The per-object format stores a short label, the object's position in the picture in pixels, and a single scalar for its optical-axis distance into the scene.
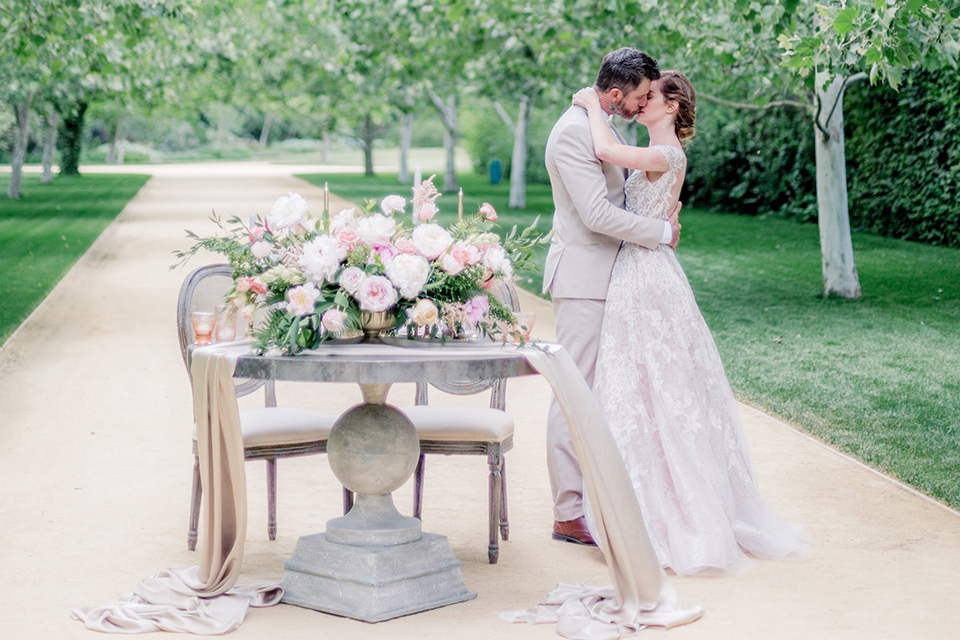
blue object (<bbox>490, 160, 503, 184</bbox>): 41.81
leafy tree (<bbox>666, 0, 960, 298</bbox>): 7.12
